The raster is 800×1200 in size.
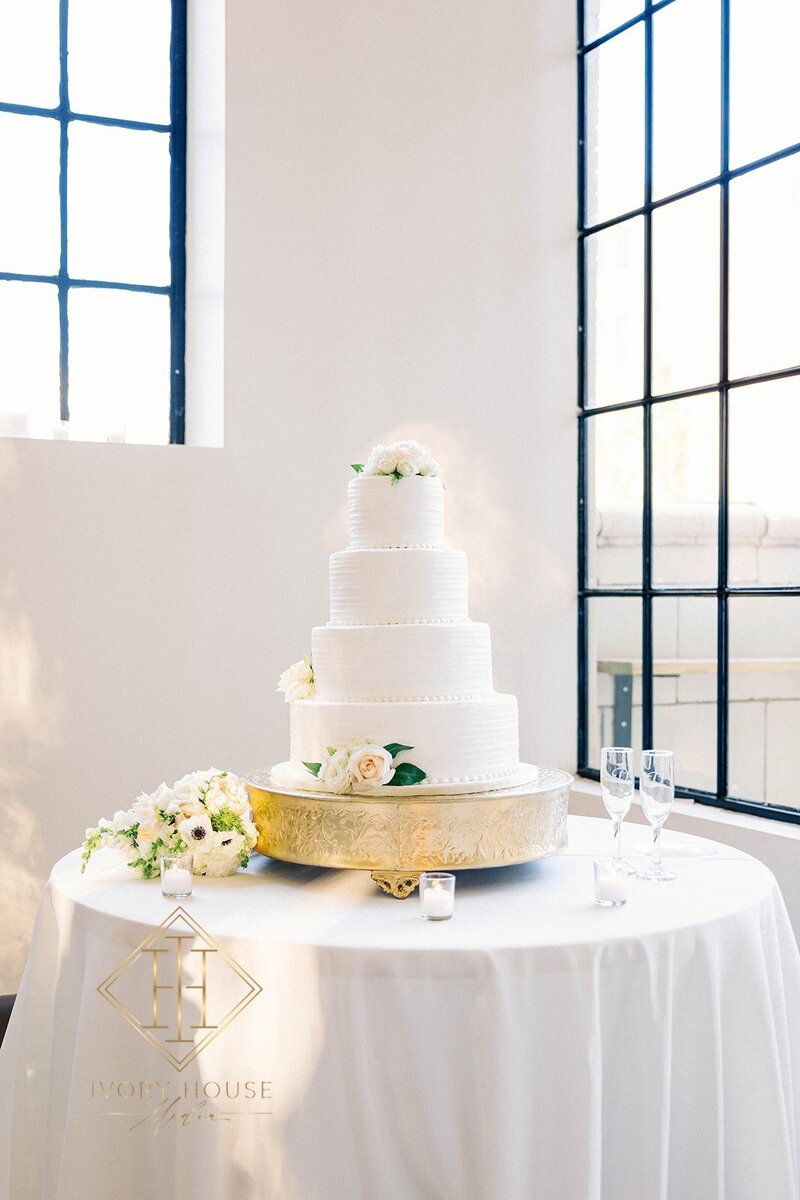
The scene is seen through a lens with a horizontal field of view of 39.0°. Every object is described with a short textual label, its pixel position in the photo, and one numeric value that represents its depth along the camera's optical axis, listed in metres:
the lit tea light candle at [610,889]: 1.90
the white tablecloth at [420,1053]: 1.62
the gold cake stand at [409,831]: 1.99
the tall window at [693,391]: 3.32
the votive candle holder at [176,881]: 1.94
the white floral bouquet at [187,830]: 2.12
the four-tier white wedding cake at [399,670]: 2.09
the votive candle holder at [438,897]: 1.81
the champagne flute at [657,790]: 2.13
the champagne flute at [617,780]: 2.12
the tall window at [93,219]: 3.73
